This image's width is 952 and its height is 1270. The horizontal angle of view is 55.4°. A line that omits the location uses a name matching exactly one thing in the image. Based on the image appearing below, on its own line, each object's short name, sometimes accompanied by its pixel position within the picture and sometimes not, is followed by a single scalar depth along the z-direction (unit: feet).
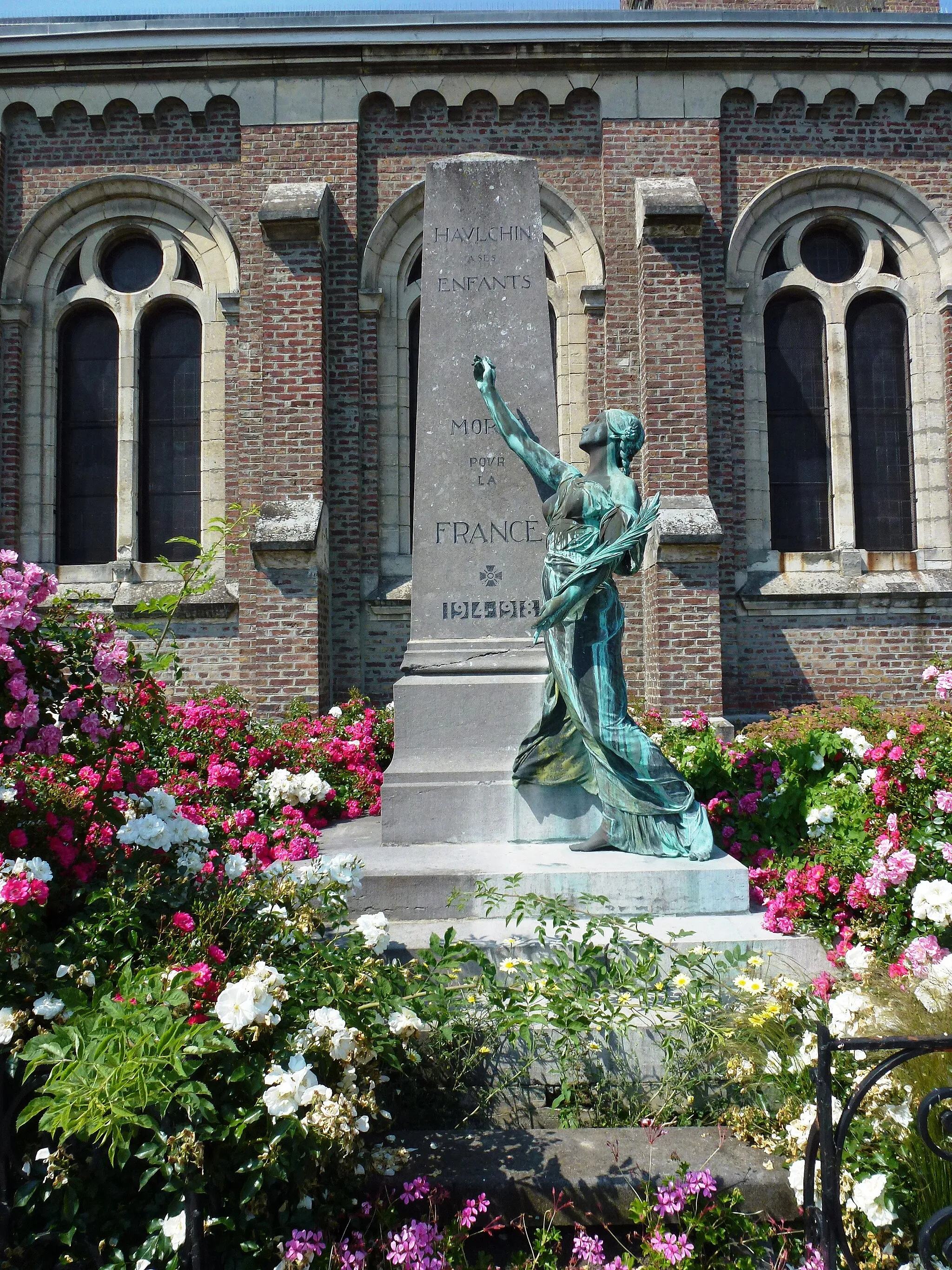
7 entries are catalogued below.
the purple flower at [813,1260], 6.70
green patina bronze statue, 13.15
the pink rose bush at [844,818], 12.53
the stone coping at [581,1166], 7.64
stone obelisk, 15.10
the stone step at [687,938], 11.27
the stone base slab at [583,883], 12.30
